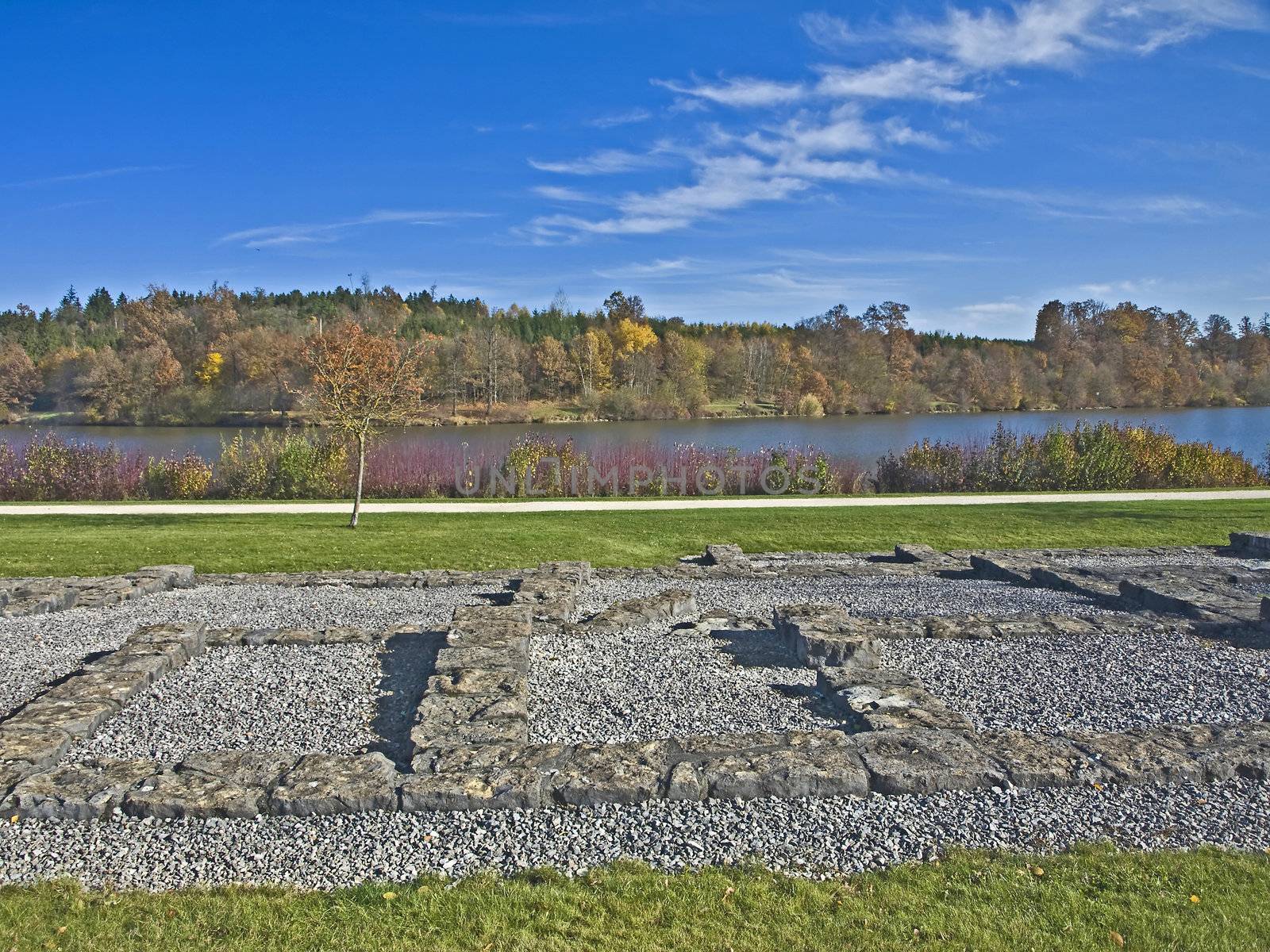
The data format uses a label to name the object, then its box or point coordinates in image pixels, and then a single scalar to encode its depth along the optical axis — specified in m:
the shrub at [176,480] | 18.97
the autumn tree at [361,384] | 14.28
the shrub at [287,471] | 18.73
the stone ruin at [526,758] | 3.99
